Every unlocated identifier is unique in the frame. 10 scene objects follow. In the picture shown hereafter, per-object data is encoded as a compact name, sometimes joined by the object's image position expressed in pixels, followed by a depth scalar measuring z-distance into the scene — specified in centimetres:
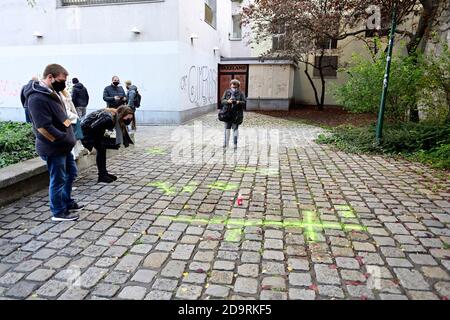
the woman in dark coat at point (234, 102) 807
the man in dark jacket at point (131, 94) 1079
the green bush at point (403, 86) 761
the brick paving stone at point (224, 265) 309
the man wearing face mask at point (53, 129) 362
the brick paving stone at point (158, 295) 268
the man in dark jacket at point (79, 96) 1024
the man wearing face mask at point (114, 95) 960
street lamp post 754
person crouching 519
